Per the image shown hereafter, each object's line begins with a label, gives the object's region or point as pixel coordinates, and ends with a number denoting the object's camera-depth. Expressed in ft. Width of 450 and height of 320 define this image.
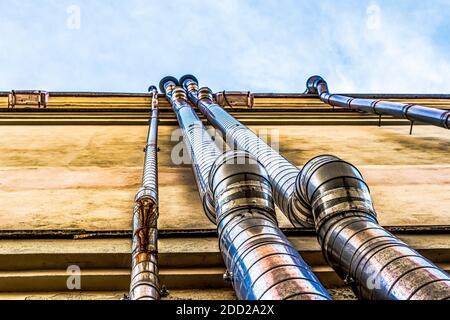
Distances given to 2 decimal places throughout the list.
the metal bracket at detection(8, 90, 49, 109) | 53.93
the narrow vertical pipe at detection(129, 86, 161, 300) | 12.03
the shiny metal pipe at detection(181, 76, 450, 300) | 10.57
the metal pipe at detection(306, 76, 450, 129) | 35.79
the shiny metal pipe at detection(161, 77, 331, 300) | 10.46
